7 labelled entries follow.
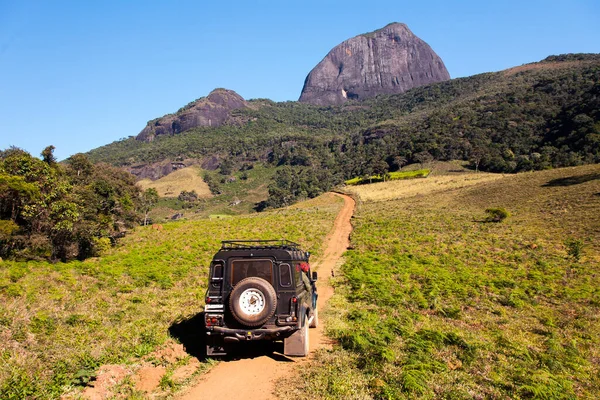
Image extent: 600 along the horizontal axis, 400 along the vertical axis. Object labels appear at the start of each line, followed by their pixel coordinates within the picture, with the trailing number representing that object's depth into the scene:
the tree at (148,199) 62.84
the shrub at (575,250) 23.22
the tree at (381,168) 102.18
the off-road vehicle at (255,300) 8.45
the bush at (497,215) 37.62
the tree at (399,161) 114.27
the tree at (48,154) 36.16
